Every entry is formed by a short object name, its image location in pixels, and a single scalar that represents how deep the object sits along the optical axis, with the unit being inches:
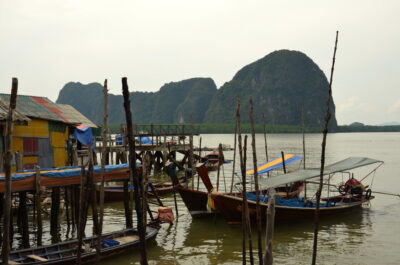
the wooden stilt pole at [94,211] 334.5
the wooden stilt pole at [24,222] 430.0
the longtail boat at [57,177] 383.6
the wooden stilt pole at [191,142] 816.5
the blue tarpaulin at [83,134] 751.7
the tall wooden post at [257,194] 306.9
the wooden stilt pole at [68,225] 531.8
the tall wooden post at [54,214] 492.7
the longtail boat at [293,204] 529.0
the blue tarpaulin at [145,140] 1314.1
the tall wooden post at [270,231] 205.6
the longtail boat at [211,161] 1362.0
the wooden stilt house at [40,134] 588.1
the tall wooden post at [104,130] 288.3
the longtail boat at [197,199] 550.2
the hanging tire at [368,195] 678.5
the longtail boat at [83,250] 358.3
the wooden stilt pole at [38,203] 391.1
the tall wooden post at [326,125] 235.3
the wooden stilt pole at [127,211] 477.7
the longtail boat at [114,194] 733.3
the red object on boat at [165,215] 491.9
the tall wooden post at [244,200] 308.0
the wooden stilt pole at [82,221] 257.3
